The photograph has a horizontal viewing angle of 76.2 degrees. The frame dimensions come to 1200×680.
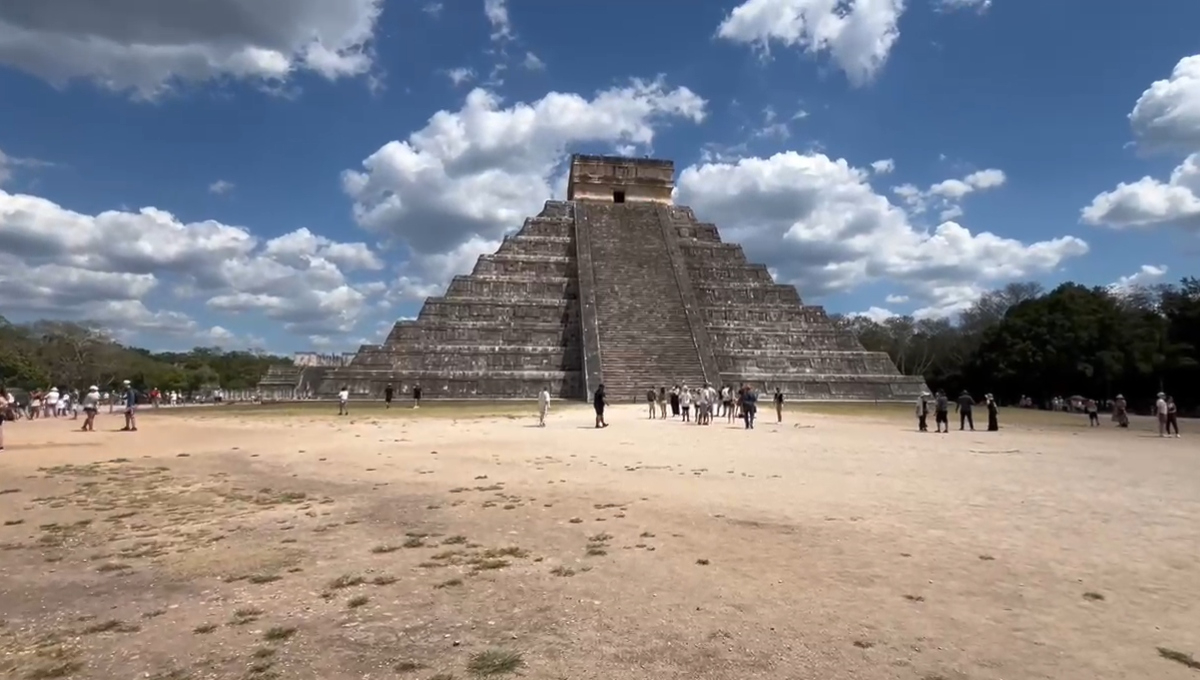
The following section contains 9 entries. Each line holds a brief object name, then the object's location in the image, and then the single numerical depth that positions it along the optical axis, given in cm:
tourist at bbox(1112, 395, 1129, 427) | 2014
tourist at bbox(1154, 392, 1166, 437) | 1739
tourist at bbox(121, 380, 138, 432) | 1776
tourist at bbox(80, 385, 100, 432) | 1762
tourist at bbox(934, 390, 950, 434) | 1711
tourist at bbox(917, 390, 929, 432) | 1673
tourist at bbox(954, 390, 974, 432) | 1813
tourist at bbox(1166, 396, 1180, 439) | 1746
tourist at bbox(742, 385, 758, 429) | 1731
